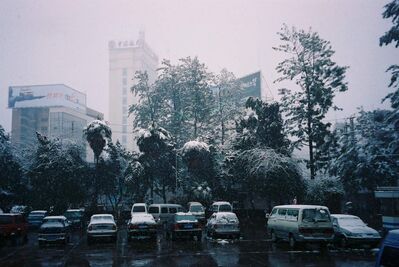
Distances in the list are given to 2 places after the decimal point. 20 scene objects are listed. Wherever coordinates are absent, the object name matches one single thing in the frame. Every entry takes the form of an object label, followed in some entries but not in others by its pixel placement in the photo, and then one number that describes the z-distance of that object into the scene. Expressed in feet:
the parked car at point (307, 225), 59.26
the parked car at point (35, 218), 116.26
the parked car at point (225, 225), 76.33
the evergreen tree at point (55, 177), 134.62
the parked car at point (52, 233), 71.46
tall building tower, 544.21
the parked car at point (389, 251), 21.12
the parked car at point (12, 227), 78.28
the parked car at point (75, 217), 112.78
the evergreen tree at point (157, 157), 148.46
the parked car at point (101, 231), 72.43
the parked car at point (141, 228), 75.57
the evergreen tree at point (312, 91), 132.67
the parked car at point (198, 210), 110.20
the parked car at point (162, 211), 105.91
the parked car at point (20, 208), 150.98
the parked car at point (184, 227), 75.72
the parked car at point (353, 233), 61.77
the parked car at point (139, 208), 109.50
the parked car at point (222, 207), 111.65
